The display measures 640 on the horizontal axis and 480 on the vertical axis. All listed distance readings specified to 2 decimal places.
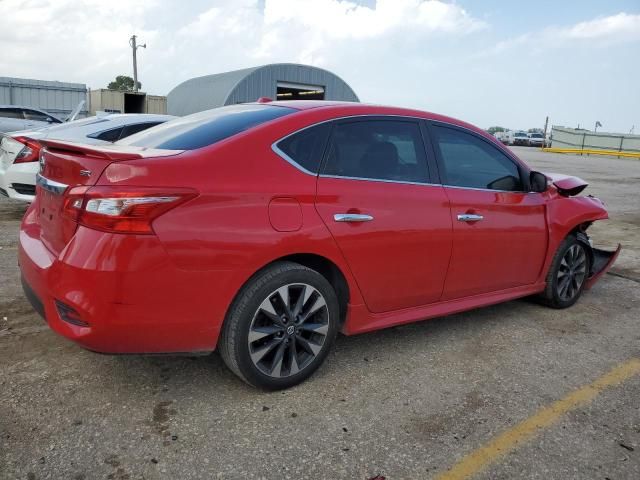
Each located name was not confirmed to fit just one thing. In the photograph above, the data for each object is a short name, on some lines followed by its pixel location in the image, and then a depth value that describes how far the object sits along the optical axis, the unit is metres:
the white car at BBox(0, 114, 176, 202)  6.43
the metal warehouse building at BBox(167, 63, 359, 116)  25.95
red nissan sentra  2.47
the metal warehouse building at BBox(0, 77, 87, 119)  27.94
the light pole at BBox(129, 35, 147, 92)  42.94
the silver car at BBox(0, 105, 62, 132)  13.56
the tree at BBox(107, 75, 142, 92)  77.50
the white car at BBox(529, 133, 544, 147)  52.34
